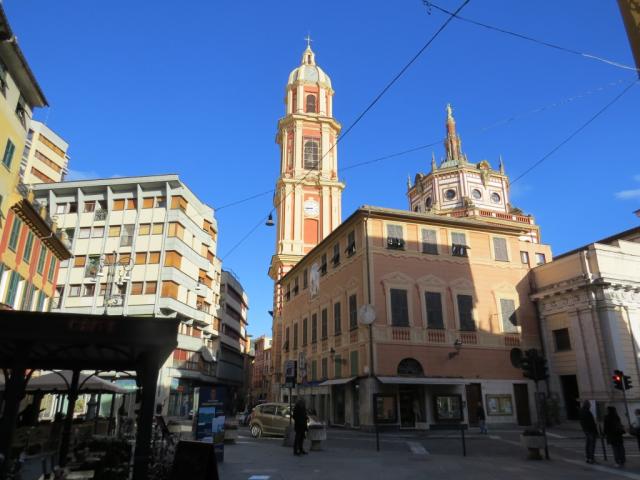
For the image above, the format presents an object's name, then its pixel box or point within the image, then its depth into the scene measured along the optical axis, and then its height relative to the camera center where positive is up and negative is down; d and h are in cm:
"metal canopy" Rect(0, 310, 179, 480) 720 +96
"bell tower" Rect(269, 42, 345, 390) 5012 +2379
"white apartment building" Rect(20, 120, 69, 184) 4842 +2506
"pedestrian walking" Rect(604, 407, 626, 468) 1297 -81
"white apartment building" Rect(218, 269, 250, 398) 5650 +891
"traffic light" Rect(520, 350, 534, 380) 1469 +113
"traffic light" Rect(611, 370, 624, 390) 1762 +86
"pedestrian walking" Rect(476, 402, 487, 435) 2233 -66
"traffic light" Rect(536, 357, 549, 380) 1465 +102
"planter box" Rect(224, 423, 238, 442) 1853 -109
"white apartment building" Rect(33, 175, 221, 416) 4047 +1250
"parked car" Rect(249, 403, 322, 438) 2170 -63
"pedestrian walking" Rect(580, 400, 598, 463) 1383 -80
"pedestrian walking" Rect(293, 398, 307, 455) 1480 -59
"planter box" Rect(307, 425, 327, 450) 1631 -100
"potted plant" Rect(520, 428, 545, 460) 1432 -107
